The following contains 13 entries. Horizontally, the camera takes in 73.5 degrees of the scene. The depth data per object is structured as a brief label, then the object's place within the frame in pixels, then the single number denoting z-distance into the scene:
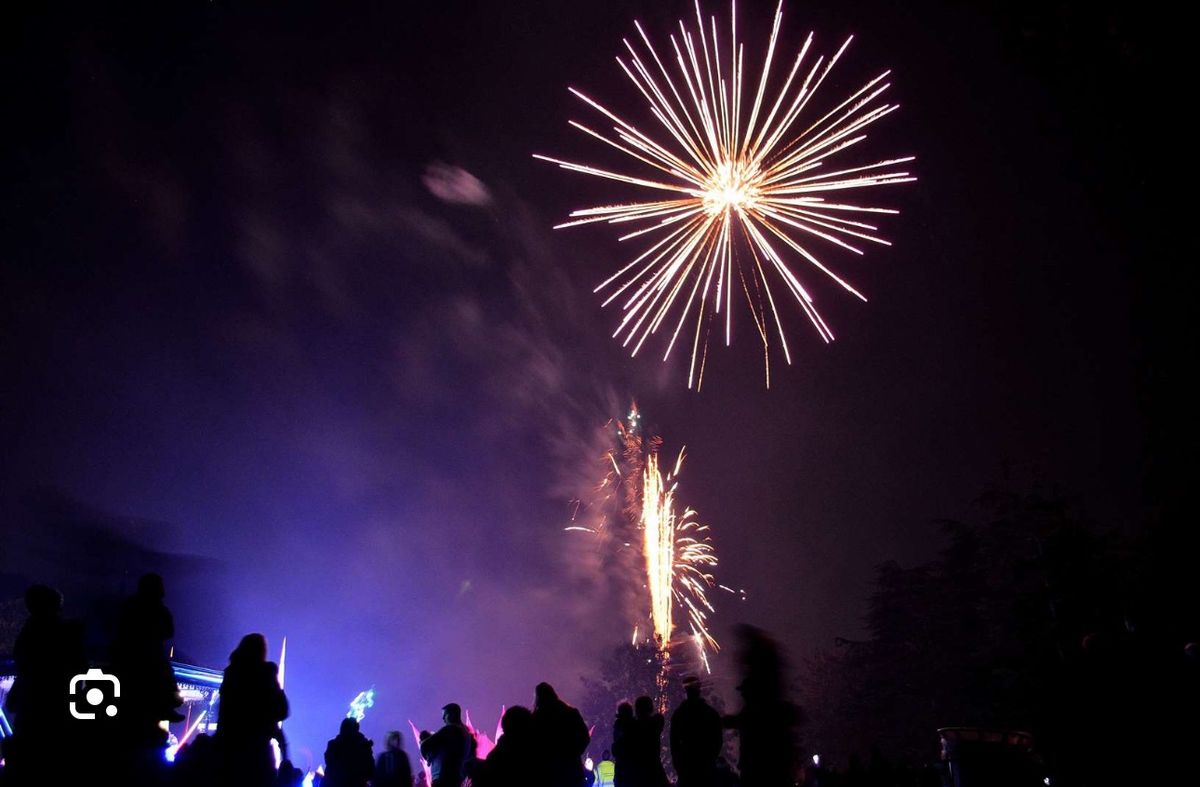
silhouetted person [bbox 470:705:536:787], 5.98
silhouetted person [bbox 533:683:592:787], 6.22
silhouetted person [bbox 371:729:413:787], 8.78
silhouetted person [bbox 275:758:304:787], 8.58
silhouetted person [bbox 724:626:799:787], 6.40
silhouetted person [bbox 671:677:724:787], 6.90
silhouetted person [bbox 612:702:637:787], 7.85
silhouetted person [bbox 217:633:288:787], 5.81
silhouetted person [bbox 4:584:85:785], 5.25
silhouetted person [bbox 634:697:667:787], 7.76
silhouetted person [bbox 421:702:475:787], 8.17
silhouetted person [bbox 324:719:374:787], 7.95
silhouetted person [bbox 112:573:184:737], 5.63
